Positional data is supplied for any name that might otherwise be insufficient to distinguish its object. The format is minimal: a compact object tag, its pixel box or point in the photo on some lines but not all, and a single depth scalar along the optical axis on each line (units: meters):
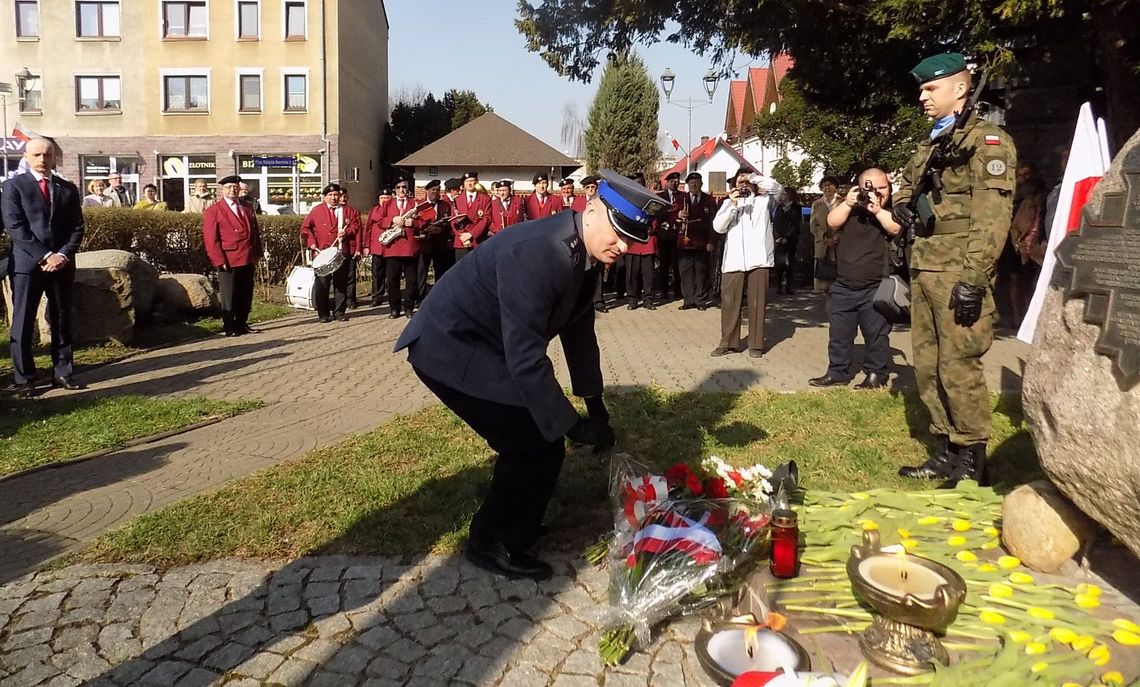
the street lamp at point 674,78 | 18.87
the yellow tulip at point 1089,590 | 3.36
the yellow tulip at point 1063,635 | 3.00
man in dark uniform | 3.25
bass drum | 11.38
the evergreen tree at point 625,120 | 50.44
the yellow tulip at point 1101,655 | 2.88
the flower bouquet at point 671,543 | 3.23
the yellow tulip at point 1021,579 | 3.50
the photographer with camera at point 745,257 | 9.00
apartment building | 34.47
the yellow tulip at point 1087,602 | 3.29
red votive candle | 3.58
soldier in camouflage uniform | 4.45
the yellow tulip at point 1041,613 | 3.20
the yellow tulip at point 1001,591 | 3.37
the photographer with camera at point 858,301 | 7.45
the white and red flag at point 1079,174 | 4.38
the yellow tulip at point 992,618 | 3.20
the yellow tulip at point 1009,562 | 3.63
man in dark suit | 7.08
